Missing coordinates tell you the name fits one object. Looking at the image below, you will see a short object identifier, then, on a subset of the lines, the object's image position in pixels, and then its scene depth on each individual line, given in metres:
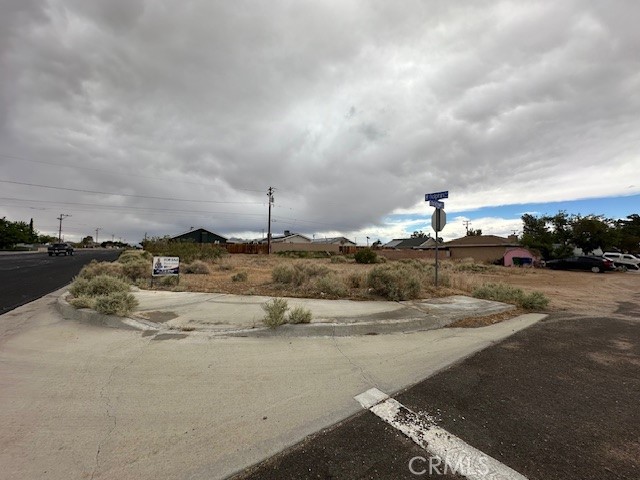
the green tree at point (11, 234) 59.06
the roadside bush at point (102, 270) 12.21
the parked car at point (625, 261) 33.62
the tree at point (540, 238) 37.91
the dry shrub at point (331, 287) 9.28
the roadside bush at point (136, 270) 13.44
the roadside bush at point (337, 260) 36.67
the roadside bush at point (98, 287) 8.29
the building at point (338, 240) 109.88
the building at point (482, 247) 41.38
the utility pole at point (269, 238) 55.39
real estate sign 10.59
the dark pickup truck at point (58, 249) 43.97
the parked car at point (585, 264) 29.30
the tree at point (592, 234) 36.38
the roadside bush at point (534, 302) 8.88
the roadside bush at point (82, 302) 7.12
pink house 37.09
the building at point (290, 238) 98.69
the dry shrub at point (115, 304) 6.60
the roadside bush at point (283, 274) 11.91
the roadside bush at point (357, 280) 10.63
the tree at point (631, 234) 53.25
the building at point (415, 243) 71.40
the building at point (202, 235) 86.00
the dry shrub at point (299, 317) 5.97
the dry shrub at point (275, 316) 5.78
